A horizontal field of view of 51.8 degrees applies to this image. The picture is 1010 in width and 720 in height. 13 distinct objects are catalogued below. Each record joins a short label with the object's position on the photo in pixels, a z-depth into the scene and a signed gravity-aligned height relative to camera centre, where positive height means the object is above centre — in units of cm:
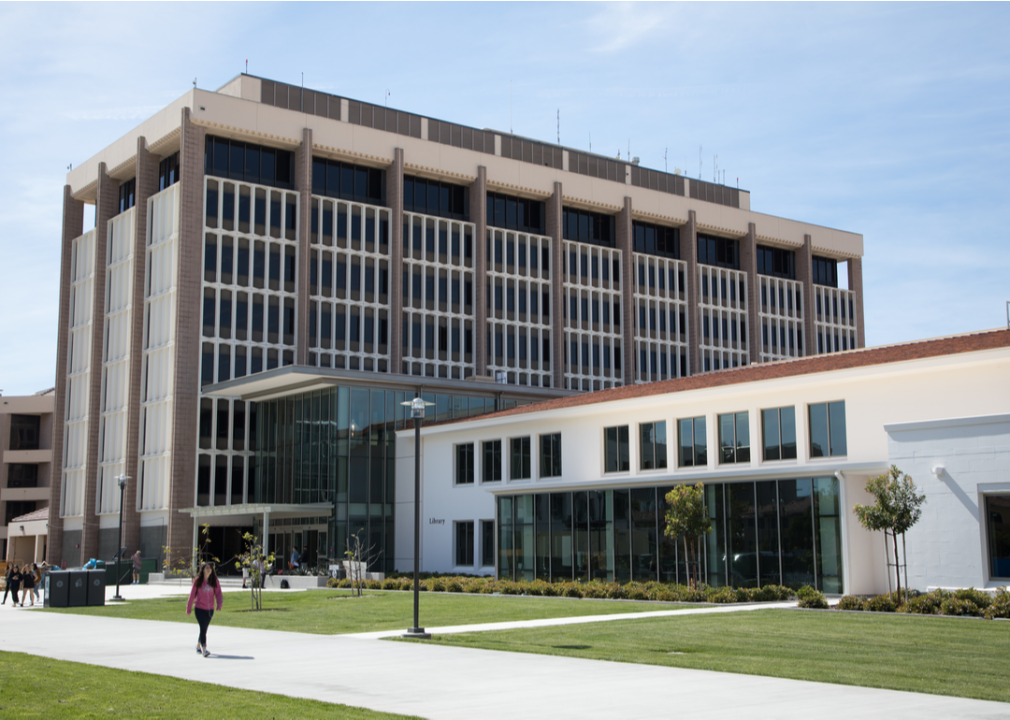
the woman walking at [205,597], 1783 -167
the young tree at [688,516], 3191 -57
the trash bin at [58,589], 3350 -279
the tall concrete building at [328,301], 5241 +1292
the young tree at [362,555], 4556 -253
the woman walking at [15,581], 3628 -278
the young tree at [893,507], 2550 -27
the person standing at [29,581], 3578 -267
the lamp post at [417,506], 2025 -13
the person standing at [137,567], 5344 -334
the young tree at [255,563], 3031 -194
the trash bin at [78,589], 3375 -280
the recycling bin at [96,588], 3406 -280
